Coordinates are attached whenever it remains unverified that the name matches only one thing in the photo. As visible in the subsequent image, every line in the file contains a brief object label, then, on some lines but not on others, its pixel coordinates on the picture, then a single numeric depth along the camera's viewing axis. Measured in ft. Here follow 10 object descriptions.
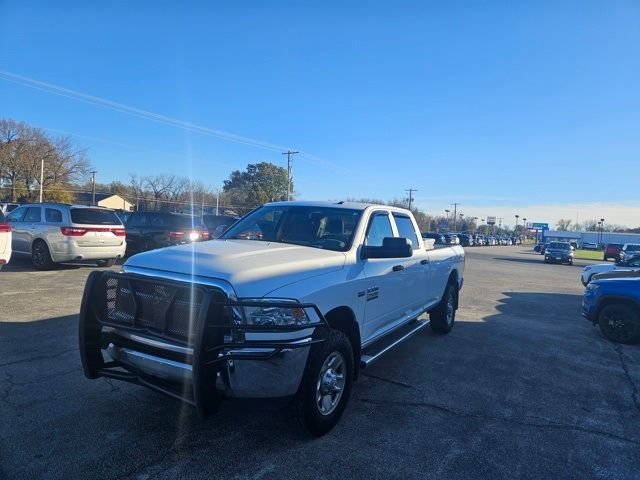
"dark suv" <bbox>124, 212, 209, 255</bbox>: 51.93
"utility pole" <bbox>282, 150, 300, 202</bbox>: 169.48
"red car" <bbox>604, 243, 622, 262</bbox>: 138.72
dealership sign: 445.29
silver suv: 36.58
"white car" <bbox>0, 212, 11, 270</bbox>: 27.14
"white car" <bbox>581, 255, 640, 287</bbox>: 43.27
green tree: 207.29
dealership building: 379.08
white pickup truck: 9.68
